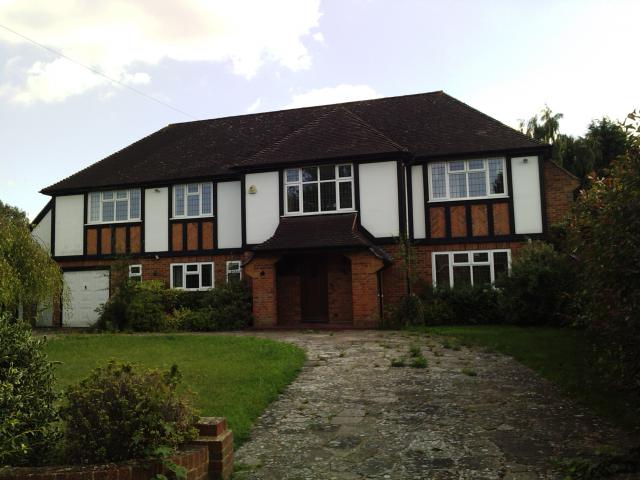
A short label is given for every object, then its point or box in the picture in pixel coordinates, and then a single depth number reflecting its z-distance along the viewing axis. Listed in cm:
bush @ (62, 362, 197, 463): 387
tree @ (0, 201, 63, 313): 1284
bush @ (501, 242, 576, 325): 1391
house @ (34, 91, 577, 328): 1692
